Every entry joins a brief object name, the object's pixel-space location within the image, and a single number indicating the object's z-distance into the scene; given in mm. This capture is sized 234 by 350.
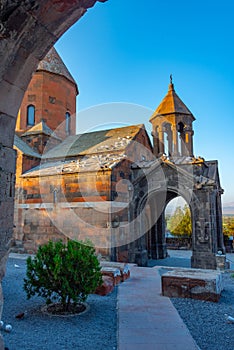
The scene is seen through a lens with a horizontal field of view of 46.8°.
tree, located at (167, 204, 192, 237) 20750
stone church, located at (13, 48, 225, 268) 11555
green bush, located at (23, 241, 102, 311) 4777
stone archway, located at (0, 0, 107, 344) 2240
